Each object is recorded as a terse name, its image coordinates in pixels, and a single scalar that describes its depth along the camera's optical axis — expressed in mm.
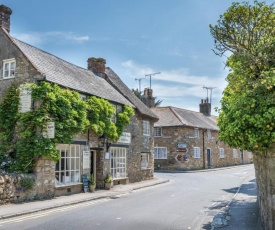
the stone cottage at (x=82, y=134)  15305
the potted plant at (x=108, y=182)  18375
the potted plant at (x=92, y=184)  17156
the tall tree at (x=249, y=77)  7523
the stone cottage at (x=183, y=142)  36719
